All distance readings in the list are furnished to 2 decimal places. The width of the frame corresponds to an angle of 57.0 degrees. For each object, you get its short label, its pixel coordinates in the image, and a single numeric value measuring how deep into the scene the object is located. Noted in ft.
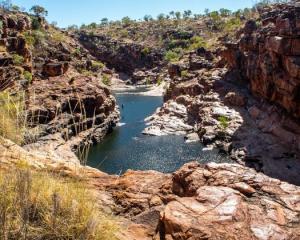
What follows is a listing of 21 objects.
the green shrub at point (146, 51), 286.80
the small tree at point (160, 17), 352.20
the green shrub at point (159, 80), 244.81
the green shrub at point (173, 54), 262.46
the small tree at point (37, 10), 237.98
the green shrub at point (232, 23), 243.55
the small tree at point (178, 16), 344.95
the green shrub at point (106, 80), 238.74
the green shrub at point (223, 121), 115.91
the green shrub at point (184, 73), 167.30
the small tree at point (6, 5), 176.98
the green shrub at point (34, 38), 157.48
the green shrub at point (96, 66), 250.34
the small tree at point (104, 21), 384.40
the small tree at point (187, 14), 345.45
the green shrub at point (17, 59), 112.69
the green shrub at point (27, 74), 107.48
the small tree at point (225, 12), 317.30
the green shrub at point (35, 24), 197.27
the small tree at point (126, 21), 356.30
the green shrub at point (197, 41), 229.40
